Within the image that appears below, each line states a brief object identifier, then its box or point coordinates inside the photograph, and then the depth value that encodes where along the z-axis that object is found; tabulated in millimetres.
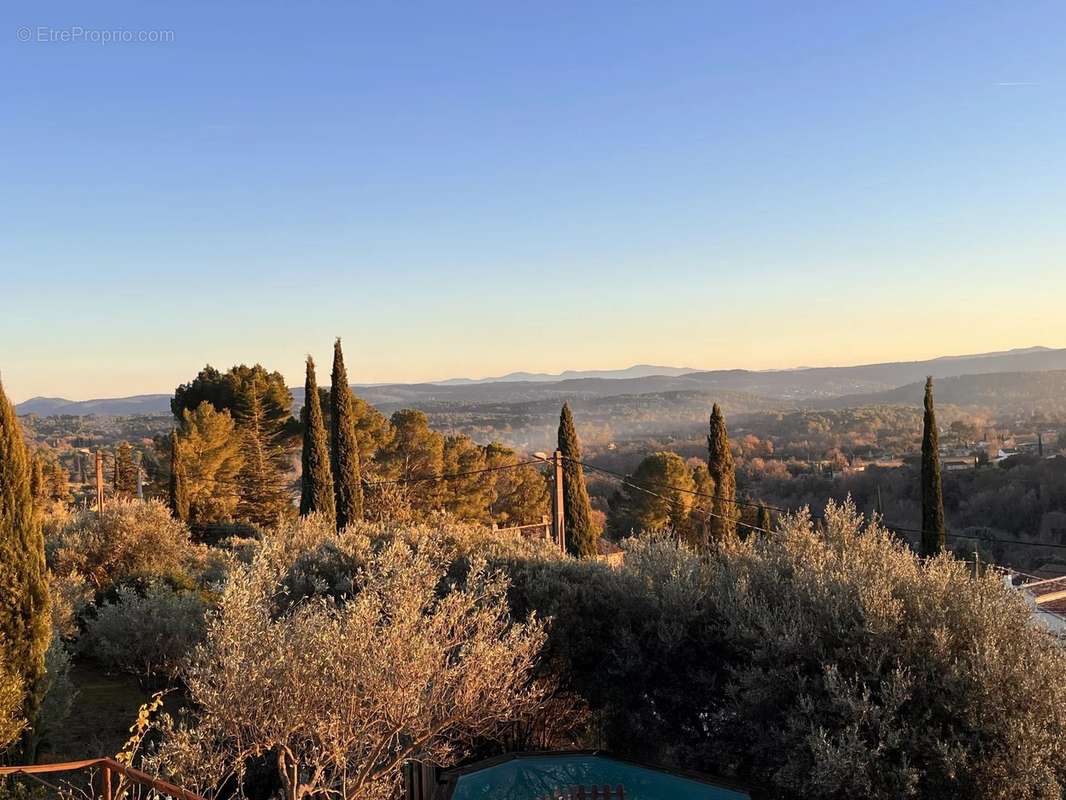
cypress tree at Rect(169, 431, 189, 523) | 24500
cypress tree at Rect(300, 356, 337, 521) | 22797
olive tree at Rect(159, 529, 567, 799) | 5148
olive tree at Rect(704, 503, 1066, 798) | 6410
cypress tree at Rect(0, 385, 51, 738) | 7414
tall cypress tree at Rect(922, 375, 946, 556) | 18531
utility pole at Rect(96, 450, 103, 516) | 23078
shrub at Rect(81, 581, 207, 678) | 11164
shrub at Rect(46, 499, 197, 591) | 16250
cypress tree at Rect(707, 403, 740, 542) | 27766
